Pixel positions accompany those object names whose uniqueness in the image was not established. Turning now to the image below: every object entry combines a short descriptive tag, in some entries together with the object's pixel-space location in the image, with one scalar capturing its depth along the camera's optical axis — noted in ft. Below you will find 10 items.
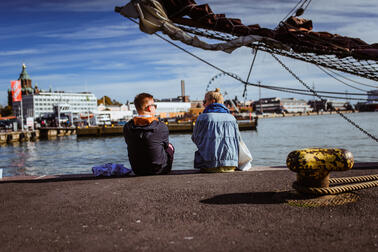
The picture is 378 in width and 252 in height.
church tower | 616.31
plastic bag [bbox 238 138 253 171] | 20.56
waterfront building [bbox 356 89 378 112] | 528.22
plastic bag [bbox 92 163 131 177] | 20.81
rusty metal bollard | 12.71
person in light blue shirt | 19.85
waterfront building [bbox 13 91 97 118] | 568.82
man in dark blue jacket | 18.52
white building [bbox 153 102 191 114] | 506.11
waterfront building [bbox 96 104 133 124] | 298.43
